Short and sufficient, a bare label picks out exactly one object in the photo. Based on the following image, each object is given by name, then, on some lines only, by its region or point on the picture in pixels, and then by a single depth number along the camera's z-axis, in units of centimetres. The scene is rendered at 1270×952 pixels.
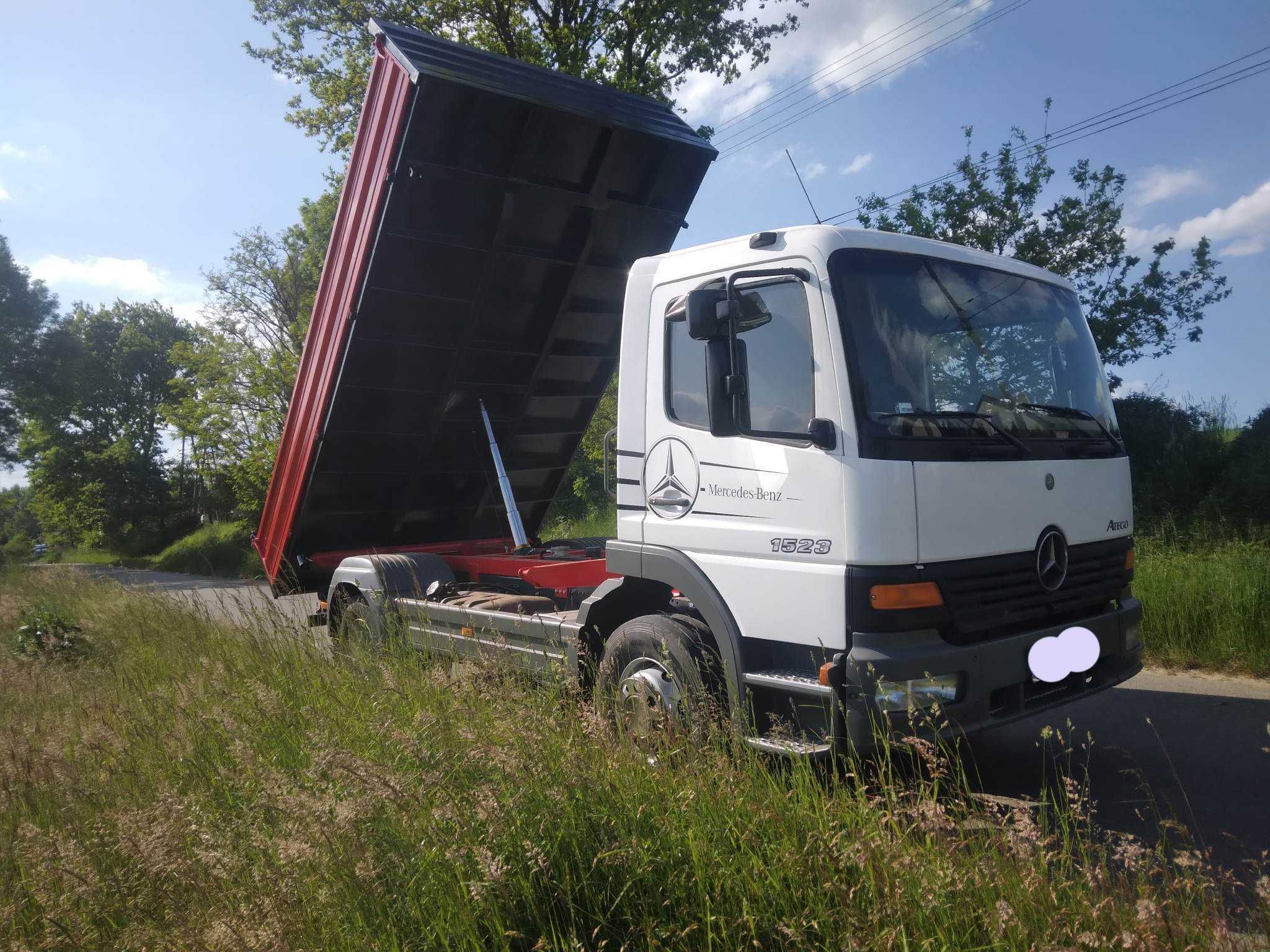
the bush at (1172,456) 1179
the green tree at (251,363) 2314
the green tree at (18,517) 5945
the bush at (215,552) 2736
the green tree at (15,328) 3953
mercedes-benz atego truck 356
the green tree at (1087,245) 1405
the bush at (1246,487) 1070
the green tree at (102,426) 4234
